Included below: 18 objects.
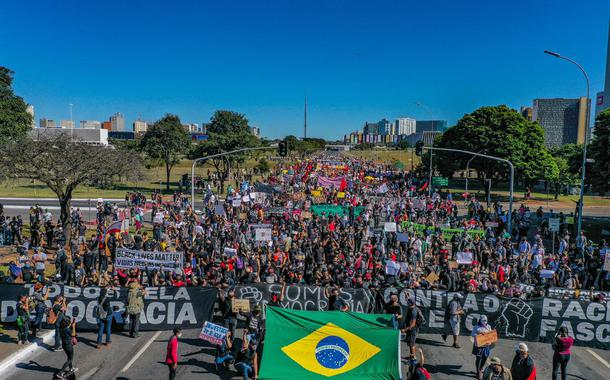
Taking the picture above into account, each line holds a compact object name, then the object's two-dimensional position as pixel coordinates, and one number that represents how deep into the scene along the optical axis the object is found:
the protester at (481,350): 10.68
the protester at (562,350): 10.20
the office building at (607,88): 104.19
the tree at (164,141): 53.75
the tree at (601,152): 33.00
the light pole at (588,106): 23.95
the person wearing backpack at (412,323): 11.57
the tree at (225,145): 55.09
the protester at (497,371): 8.30
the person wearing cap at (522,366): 8.68
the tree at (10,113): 48.97
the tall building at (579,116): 190.12
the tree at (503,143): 52.41
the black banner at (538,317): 12.80
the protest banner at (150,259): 15.59
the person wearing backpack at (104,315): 12.28
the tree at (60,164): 22.34
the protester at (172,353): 9.76
